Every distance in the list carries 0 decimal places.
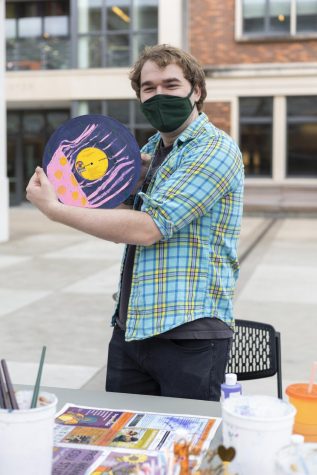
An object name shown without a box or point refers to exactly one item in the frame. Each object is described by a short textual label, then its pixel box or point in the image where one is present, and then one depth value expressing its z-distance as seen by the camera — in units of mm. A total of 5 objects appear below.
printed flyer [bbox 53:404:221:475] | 2857
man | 3194
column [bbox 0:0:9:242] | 17149
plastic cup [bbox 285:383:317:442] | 2965
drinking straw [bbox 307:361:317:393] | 2958
